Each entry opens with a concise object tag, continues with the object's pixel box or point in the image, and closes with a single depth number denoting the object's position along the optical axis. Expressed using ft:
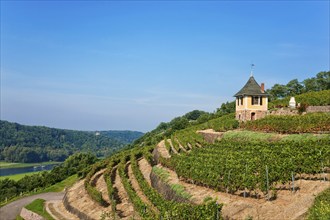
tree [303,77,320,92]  205.98
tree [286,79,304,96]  212.23
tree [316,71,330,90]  201.77
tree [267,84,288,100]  212.64
